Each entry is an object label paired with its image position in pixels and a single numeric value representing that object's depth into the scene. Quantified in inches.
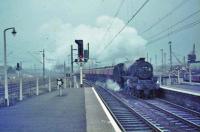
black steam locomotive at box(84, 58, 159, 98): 1123.3
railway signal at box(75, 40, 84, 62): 1268.5
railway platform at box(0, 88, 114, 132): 452.8
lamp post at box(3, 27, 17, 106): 769.3
